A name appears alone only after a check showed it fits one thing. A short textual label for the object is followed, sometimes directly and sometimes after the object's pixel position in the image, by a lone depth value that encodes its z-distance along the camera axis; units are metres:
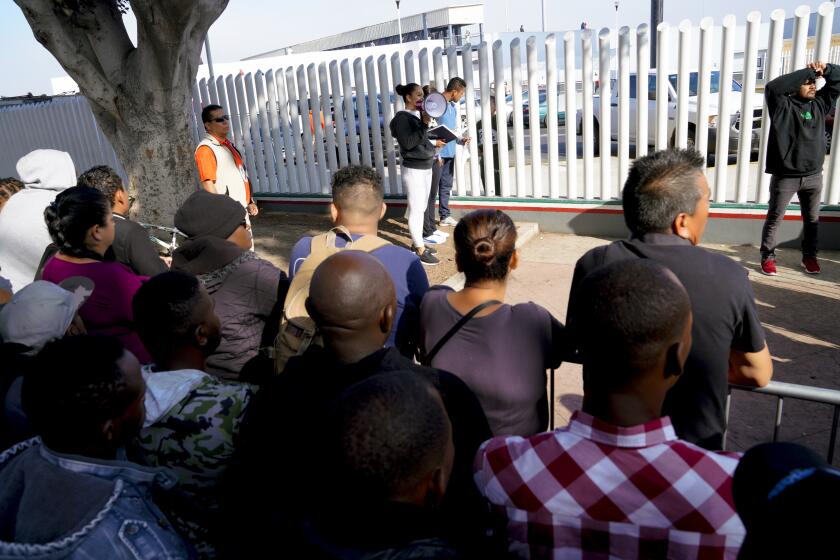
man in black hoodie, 5.61
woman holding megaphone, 6.86
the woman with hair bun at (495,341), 2.10
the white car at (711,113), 9.11
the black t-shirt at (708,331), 2.01
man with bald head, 1.78
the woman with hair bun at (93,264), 2.77
